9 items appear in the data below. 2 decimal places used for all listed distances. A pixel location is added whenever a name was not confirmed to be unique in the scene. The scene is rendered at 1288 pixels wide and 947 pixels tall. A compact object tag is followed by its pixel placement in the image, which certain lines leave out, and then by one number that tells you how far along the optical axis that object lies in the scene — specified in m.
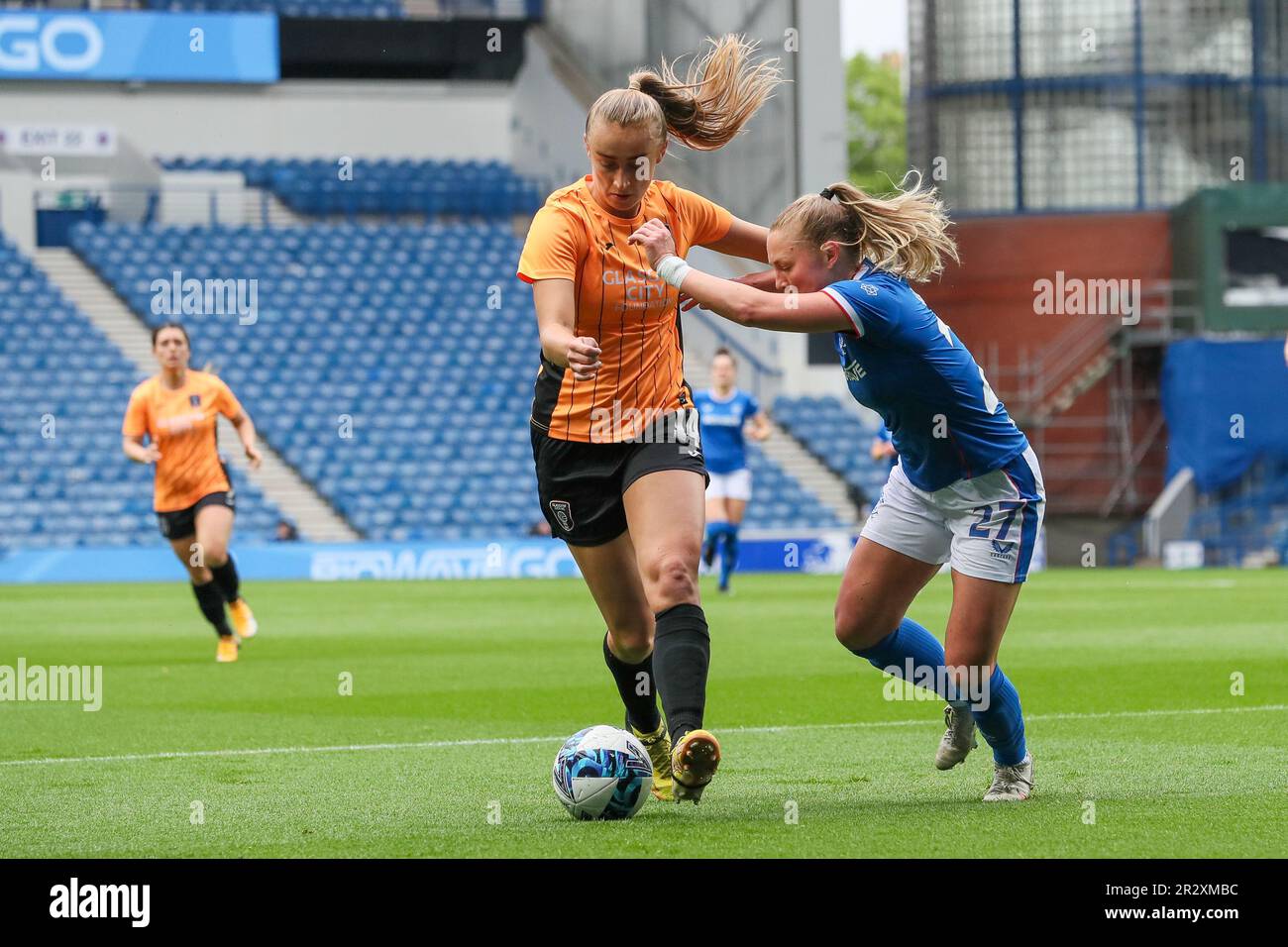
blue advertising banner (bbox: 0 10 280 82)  33.66
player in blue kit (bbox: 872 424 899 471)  19.11
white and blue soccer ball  5.95
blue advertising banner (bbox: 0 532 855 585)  25.89
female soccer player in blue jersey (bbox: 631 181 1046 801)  5.96
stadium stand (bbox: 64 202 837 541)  29.23
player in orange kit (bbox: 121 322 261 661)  12.94
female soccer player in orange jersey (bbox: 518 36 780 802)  6.05
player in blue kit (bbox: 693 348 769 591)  19.69
